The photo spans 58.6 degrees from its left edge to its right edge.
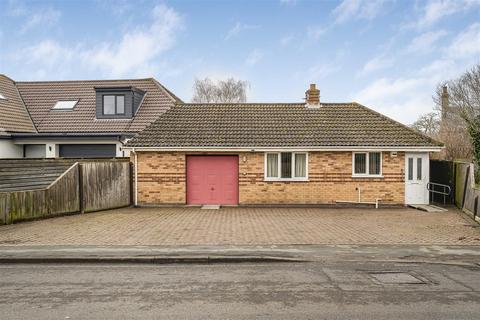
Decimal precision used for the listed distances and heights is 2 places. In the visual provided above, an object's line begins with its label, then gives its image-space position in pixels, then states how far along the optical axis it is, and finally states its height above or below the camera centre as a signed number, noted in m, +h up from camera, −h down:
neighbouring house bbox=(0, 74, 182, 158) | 23.25 +2.45
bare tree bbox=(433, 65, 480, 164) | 27.50 +4.03
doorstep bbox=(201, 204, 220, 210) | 16.47 -1.99
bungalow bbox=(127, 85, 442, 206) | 17.08 -0.45
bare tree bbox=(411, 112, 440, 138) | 40.00 +3.18
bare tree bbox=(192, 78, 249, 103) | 48.25 +7.25
